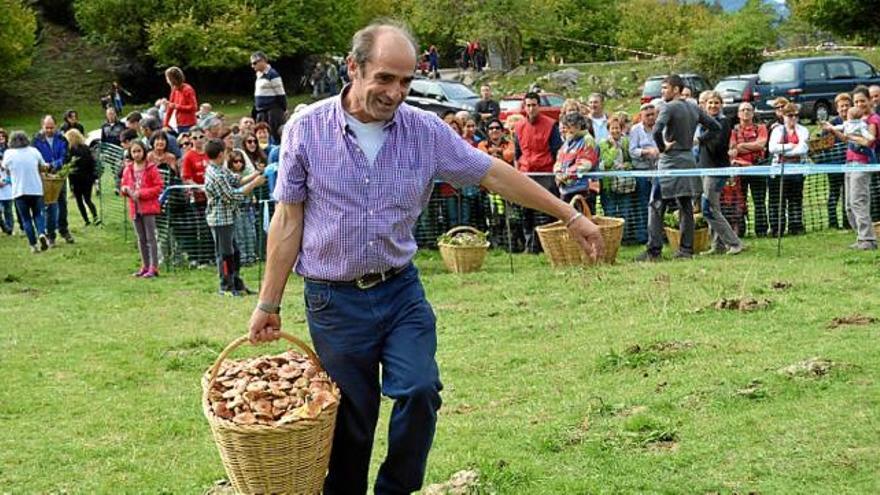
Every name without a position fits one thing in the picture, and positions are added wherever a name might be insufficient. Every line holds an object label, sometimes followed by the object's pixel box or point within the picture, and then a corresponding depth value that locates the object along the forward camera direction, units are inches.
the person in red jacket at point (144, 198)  605.9
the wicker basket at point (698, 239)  588.7
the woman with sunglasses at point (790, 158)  623.2
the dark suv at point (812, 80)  1325.0
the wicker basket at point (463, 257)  567.8
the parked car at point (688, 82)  1408.2
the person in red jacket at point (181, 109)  775.1
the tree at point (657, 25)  2285.9
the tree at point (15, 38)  1854.1
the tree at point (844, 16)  1797.5
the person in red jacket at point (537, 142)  603.2
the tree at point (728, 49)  1827.0
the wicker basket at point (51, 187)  737.6
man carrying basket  209.6
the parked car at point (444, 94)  1312.7
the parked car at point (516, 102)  1200.3
